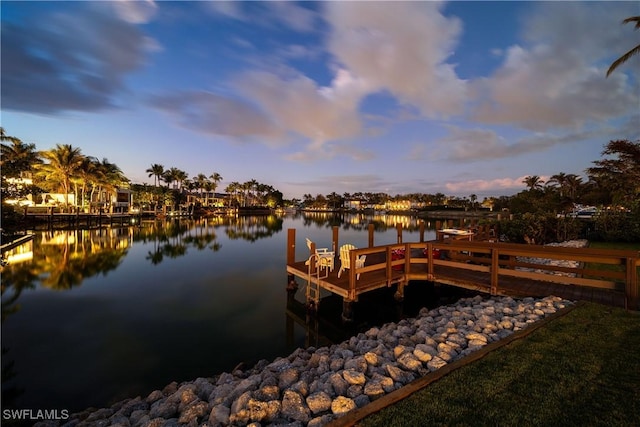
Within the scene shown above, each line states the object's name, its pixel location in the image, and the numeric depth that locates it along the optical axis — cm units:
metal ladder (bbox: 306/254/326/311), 973
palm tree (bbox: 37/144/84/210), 4247
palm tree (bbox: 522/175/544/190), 6406
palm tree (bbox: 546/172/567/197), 5167
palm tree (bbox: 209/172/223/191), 9745
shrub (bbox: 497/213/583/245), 1986
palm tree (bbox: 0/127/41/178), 1266
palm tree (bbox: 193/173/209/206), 9194
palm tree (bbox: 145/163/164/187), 7506
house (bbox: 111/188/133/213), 6219
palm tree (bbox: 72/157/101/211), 4609
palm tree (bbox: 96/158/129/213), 4953
